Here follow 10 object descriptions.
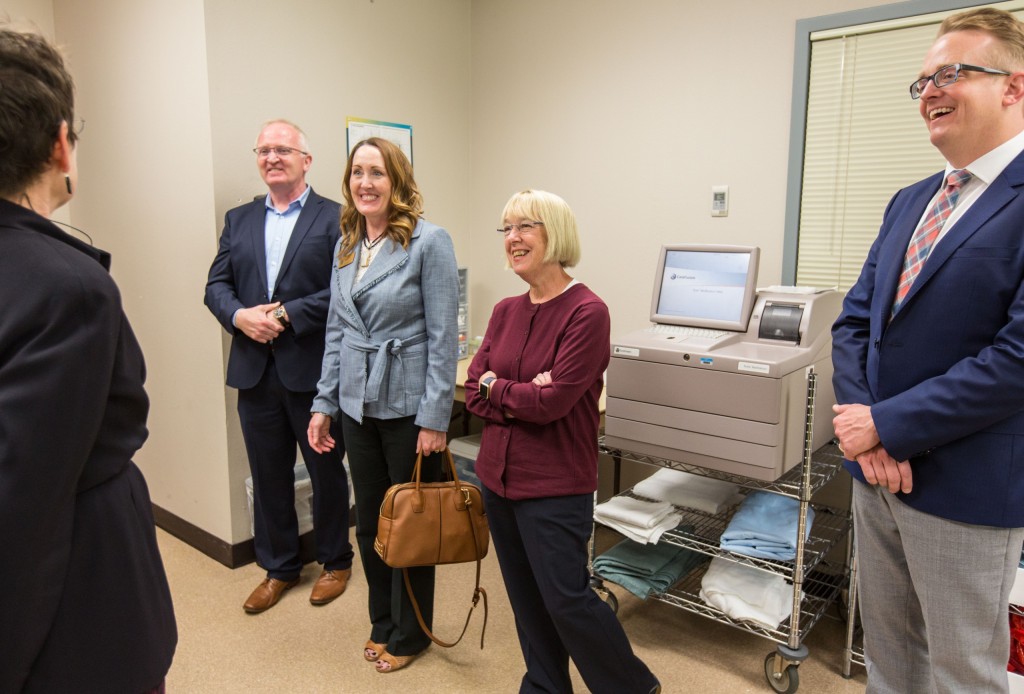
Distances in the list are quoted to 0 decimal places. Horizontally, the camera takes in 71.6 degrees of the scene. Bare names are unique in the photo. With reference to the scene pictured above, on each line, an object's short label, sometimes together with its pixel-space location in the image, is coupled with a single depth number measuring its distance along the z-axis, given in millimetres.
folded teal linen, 2325
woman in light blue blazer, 2043
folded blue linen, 2129
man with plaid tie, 1328
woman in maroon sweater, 1715
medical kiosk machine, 1970
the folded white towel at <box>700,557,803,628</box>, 2150
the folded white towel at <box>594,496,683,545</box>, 2277
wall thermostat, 2811
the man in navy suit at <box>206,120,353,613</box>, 2490
